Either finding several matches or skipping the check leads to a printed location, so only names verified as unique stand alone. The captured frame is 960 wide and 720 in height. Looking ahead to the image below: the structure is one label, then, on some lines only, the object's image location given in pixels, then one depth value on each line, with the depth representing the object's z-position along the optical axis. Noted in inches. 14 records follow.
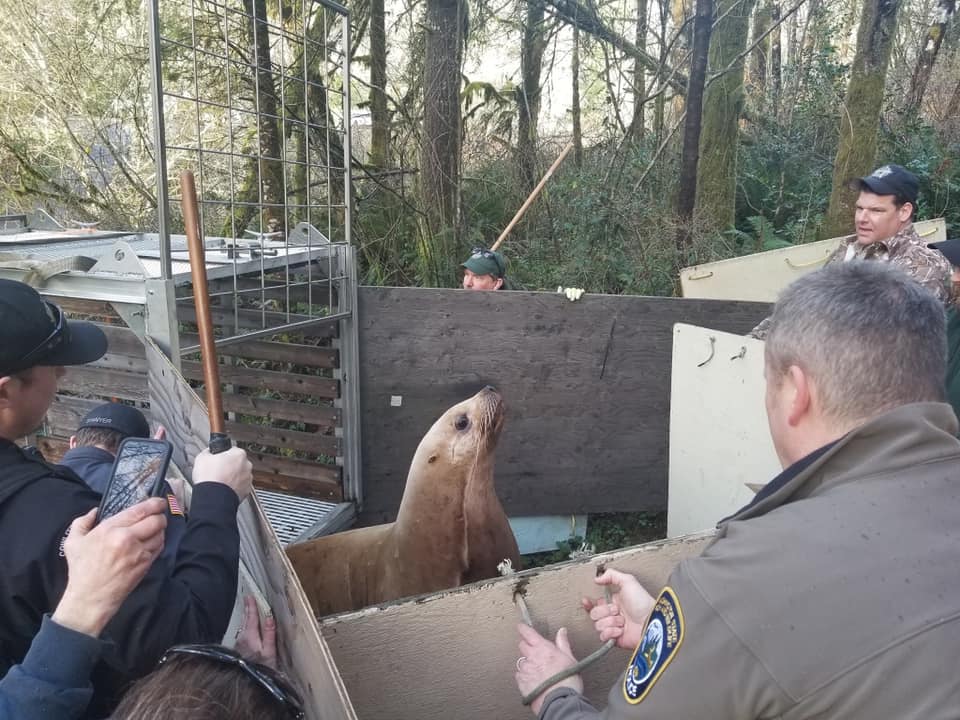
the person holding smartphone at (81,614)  40.9
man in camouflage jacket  123.6
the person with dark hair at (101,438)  88.6
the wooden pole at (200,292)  76.4
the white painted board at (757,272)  187.3
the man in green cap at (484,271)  190.9
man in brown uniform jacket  36.5
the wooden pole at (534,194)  235.8
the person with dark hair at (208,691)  35.9
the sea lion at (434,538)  99.0
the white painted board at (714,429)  113.2
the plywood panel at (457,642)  58.4
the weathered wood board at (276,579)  42.1
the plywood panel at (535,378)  159.8
